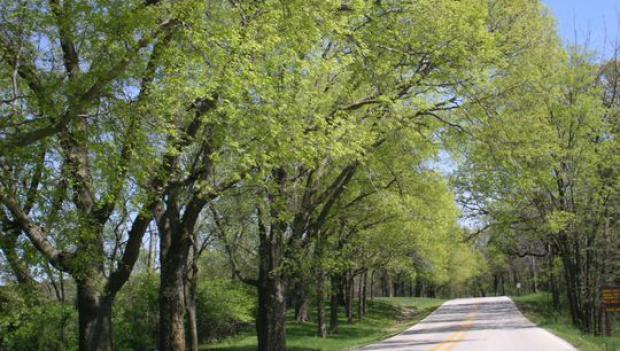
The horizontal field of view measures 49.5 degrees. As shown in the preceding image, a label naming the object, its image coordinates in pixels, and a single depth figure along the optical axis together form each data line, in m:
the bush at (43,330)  21.73
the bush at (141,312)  29.72
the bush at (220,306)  32.31
